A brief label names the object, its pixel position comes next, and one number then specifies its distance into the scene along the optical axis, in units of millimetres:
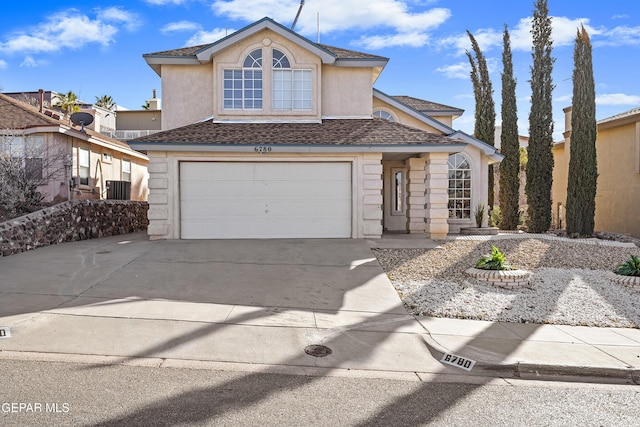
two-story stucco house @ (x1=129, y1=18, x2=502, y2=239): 14109
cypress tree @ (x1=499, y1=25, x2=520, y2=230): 22094
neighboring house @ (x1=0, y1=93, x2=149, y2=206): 16422
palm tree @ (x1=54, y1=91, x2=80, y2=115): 28647
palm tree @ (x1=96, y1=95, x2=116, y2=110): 41694
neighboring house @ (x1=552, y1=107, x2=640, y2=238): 19453
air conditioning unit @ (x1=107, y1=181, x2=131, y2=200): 20156
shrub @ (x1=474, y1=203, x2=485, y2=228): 17844
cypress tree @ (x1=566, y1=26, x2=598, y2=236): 17719
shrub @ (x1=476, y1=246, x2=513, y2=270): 10048
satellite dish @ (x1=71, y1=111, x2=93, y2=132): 18891
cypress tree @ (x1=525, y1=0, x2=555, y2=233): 19766
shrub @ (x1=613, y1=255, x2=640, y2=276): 10058
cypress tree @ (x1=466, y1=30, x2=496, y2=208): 23656
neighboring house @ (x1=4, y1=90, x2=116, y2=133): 23219
